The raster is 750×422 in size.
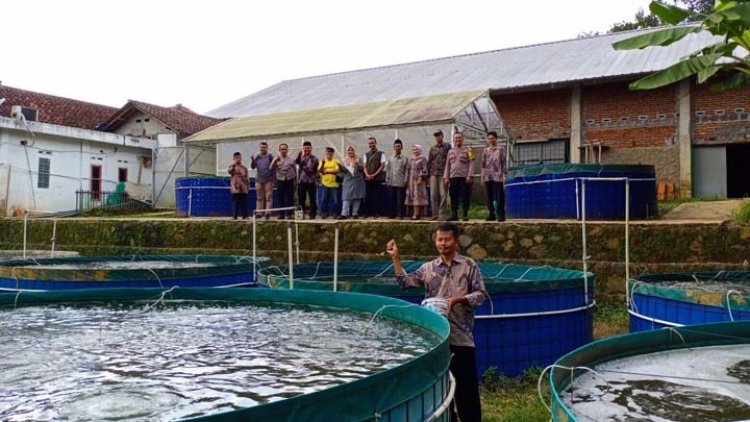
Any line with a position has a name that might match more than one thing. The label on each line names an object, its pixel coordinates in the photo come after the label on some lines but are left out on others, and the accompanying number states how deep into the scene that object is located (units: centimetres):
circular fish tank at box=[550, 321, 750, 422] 256
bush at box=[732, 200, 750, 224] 858
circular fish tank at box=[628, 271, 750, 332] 486
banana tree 707
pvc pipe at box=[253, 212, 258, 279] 745
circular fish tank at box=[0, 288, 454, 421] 232
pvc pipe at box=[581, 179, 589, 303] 611
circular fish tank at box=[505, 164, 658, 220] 1020
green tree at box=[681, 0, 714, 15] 3034
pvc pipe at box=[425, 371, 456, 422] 252
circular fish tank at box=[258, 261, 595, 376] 551
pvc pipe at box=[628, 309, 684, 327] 532
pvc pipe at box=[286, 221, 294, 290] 552
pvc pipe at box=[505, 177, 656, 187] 1033
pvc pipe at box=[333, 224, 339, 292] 531
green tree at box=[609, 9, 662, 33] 2742
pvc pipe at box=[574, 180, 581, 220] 1005
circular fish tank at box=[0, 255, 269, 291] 625
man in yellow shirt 1200
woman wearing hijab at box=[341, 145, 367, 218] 1207
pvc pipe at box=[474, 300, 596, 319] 552
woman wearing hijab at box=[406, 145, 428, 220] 1161
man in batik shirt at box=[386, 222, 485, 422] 379
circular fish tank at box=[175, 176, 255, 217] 1525
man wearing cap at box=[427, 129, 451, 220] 1117
